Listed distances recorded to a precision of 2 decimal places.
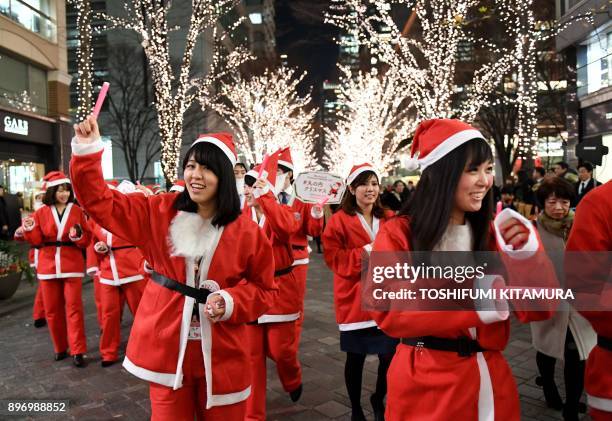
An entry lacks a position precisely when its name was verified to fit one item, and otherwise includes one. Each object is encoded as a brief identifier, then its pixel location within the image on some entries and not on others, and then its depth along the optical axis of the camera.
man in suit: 9.05
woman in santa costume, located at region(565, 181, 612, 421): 2.17
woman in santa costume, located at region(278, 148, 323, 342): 4.65
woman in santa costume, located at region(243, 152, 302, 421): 4.21
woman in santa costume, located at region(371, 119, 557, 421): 1.82
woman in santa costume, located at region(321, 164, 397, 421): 3.87
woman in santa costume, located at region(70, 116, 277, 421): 2.37
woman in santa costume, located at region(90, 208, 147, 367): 5.63
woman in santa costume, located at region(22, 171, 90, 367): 5.66
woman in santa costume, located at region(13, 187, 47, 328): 7.32
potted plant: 8.84
